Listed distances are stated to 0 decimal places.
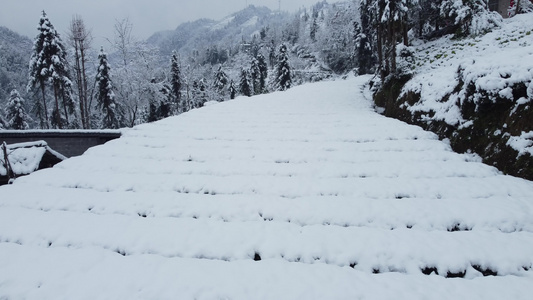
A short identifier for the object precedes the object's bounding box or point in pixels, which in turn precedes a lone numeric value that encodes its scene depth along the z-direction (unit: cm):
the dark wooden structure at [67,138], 1188
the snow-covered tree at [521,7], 2508
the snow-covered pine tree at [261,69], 6041
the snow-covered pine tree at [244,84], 4948
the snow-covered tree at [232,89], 5067
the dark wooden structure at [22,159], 788
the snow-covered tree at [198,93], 4938
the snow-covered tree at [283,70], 4441
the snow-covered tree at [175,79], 4225
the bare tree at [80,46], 2316
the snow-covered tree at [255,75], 5708
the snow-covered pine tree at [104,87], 2739
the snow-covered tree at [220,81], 5278
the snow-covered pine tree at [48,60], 2289
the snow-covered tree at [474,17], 1775
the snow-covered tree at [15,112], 3078
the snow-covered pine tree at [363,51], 4131
